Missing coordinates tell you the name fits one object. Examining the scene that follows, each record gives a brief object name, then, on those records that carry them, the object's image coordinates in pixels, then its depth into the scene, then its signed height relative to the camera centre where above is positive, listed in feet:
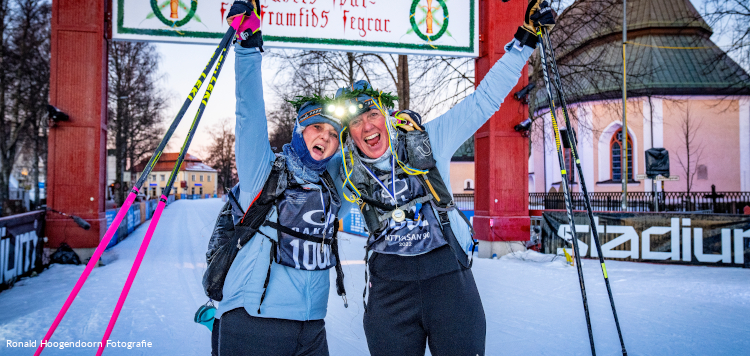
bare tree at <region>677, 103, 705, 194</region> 75.51 +7.42
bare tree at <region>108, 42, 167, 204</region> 74.84 +16.58
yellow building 230.68 +3.99
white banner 25.13 +10.22
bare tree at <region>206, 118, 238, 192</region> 180.45 +13.17
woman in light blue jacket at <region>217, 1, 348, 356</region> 5.89 -1.05
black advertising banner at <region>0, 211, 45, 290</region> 20.02 -3.37
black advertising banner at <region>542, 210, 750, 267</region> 26.91 -3.65
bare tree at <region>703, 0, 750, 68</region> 36.52 +14.45
